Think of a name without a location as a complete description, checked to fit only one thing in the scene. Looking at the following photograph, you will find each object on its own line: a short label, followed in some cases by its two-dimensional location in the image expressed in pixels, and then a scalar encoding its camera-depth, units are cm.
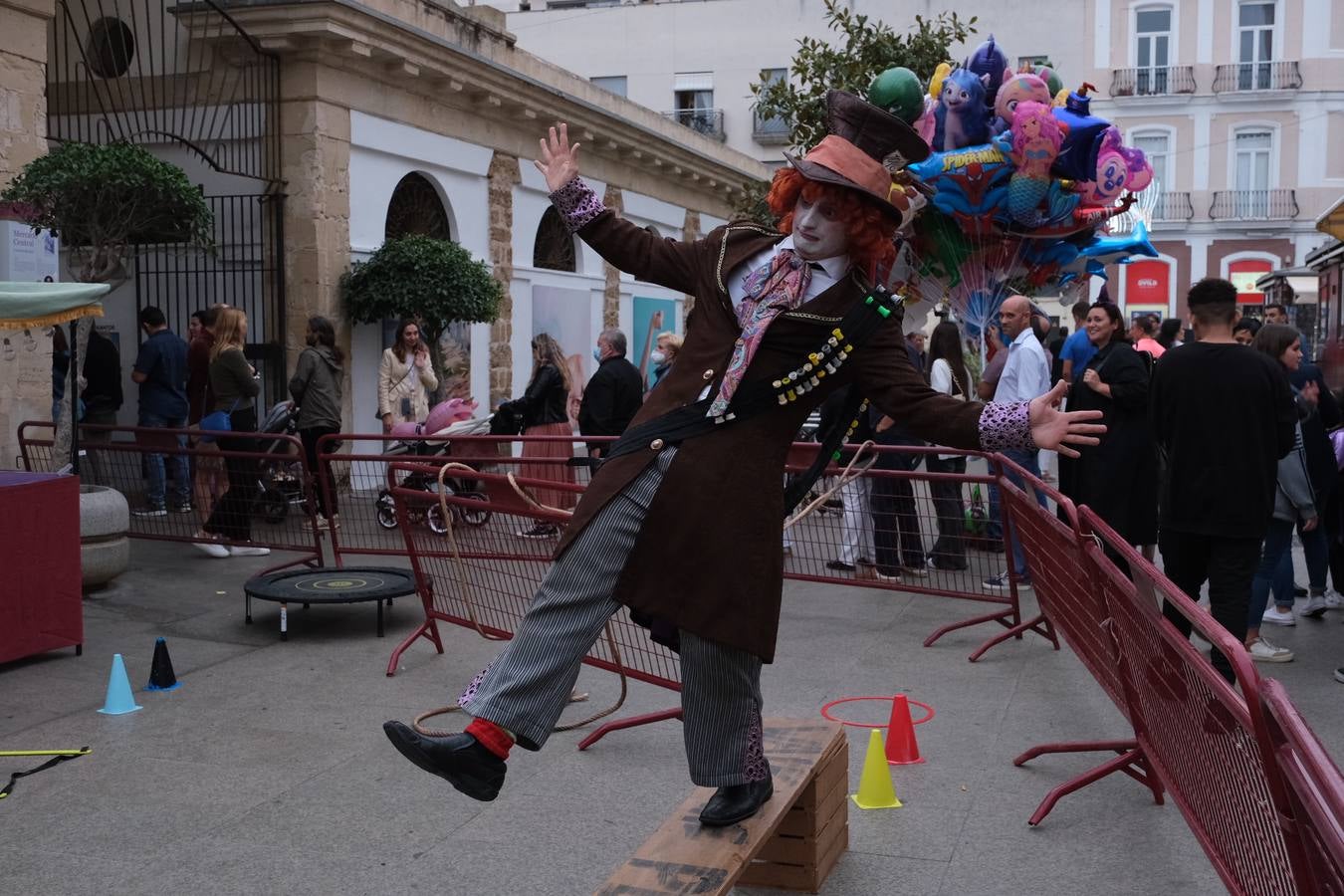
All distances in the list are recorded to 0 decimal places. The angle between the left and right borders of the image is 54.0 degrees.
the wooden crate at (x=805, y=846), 391
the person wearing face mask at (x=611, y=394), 1056
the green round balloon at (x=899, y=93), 925
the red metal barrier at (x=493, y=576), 556
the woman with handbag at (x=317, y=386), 1066
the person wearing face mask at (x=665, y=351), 1097
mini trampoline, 705
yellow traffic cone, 464
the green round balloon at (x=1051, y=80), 1034
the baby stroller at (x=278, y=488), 856
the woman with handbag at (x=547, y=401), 1141
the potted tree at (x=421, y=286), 1236
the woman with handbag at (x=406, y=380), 1181
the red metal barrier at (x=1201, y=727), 273
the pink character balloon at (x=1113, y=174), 920
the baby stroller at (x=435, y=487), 656
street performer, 332
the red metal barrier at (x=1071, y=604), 448
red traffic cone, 510
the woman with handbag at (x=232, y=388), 986
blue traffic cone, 577
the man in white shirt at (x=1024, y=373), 859
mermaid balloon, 898
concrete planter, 786
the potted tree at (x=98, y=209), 800
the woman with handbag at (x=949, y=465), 779
